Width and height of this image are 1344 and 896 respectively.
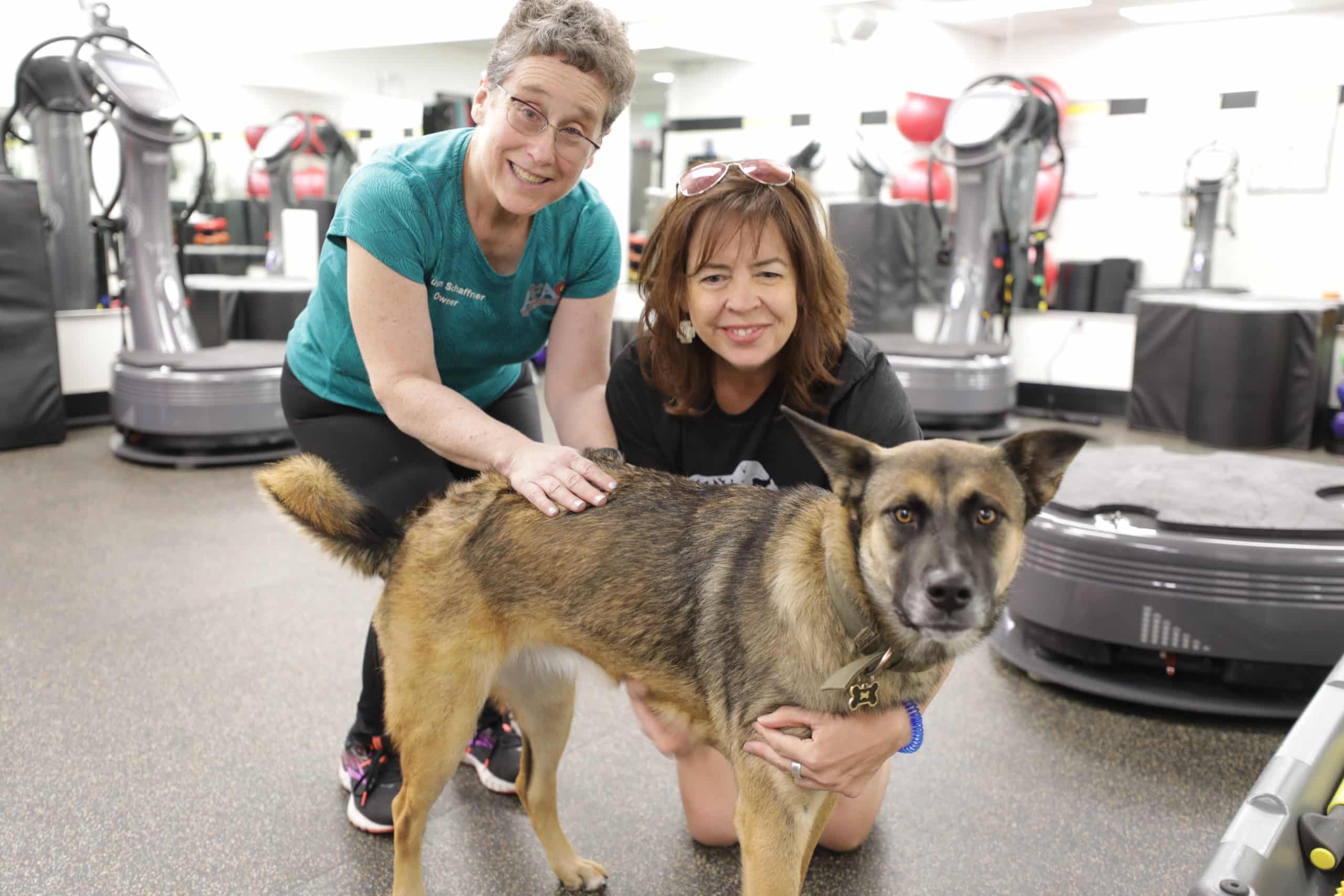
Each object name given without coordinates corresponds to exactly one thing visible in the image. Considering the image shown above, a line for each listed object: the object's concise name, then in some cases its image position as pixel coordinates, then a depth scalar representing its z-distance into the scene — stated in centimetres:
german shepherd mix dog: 130
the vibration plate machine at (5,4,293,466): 506
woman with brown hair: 168
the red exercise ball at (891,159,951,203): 785
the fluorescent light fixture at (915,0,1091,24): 753
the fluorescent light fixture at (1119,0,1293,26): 738
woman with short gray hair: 167
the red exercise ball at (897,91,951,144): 806
